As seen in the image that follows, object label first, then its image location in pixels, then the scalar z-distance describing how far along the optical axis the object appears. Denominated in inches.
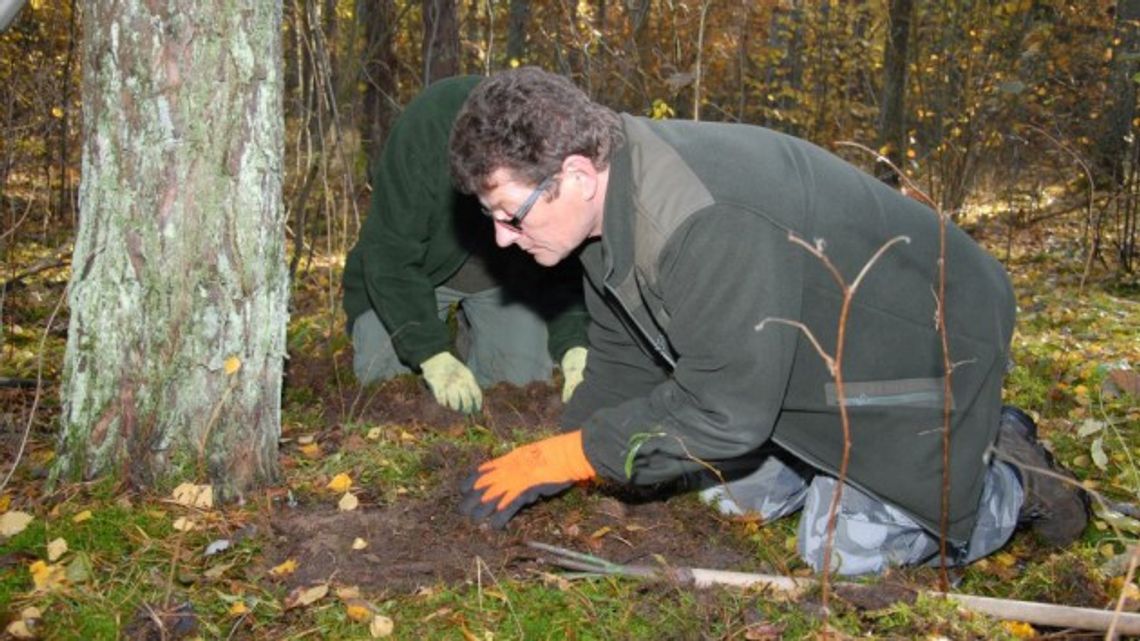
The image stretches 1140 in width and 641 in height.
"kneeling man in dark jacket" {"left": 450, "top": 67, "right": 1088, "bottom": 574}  92.9
